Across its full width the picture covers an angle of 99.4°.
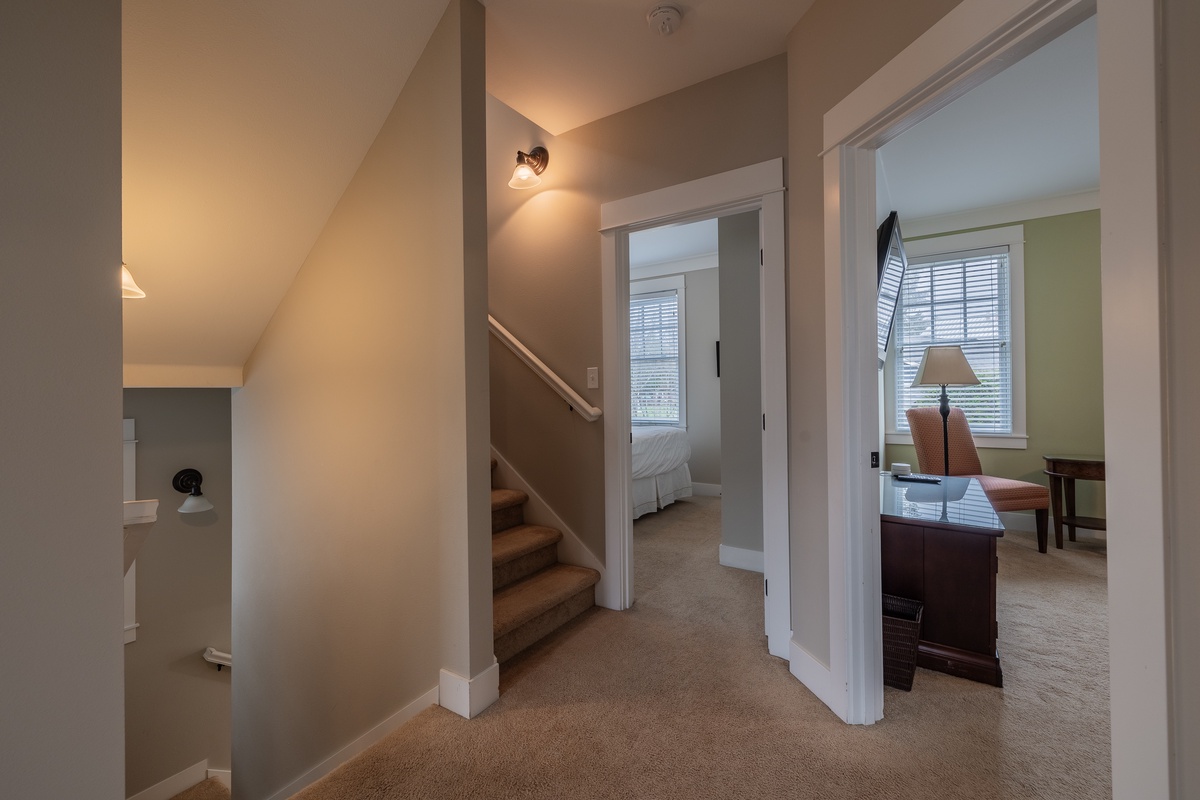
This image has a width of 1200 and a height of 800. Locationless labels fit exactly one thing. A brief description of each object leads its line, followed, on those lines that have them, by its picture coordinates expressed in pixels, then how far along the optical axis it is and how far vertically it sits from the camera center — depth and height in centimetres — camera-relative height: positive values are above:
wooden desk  198 -73
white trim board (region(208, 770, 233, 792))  323 -236
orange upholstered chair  391 -34
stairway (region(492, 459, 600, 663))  221 -90
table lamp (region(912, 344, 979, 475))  332 +20
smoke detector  189 +145
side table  355 -61
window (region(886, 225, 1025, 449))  410 +64
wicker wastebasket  193 -95
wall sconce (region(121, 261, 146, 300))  165 +39
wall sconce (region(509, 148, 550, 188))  275 +130
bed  458 -63
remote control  297 -48
